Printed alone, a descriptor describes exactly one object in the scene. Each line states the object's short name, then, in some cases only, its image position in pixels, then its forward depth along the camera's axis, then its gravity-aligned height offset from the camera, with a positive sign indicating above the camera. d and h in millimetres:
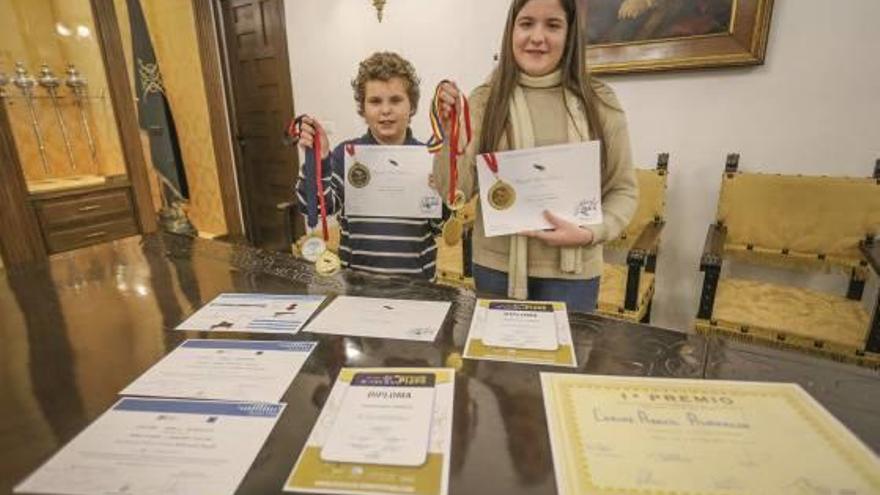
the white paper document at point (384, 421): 572 -403
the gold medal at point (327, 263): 1161 -352
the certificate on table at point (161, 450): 540 -407
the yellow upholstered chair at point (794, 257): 1614 -604
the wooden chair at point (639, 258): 1791 -606
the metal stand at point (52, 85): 3013 +263
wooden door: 3514 +113
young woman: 1116 -34
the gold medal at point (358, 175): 1308 -156
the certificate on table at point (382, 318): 892 -400
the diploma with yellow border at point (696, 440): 523 -406
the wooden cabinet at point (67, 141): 2760 -99
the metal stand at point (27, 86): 2885 +246
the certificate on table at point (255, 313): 929 -400
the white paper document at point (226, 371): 710 -403
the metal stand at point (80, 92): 3115 +223
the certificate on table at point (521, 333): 790 -396
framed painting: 1921 +337
